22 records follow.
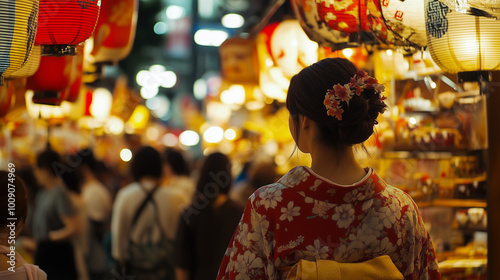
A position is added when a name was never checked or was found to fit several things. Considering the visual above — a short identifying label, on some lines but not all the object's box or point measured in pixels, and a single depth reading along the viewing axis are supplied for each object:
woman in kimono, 2.52
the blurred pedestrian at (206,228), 5.53
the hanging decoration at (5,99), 4.73
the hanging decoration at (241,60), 8.52
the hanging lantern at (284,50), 6.64
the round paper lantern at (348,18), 4.08
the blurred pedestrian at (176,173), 9.45
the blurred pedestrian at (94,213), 7.96
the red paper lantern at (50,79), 5.14
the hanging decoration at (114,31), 5.52
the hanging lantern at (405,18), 3.79
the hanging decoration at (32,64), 4.12
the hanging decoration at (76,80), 5.54
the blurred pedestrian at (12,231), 2.97
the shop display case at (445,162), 5.21
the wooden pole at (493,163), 4.30
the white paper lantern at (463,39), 3.45
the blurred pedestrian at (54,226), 6.77
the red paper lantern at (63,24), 3.65
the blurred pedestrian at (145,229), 6.17
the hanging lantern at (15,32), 2.95
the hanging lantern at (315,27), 4.20
